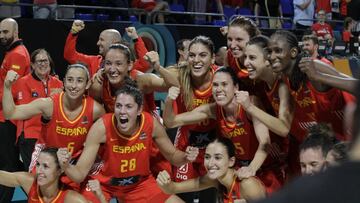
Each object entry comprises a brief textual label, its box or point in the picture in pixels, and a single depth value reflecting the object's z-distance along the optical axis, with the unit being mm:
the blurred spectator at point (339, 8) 12742
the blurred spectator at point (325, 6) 12180
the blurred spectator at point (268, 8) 11656
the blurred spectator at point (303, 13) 11453
